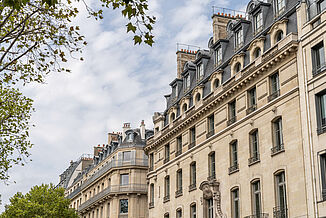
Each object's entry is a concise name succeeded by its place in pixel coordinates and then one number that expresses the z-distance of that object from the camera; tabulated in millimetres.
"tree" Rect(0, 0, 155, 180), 10883
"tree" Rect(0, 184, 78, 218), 48938
